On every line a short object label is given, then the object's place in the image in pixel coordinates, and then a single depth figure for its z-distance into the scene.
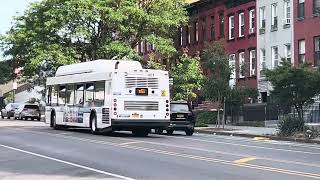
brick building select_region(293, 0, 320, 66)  42.22
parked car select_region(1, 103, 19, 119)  63.96
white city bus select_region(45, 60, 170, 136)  27.44
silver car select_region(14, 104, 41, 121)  59.69
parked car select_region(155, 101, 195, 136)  31.23
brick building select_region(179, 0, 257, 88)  49.53
